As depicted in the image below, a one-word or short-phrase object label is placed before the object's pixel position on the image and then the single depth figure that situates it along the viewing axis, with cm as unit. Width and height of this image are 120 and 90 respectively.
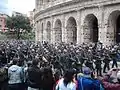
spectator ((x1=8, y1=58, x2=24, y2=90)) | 383
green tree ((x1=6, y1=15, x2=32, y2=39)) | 3247
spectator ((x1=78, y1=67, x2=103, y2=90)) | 290
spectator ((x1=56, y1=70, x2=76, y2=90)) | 289
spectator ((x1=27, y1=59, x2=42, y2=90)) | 348
